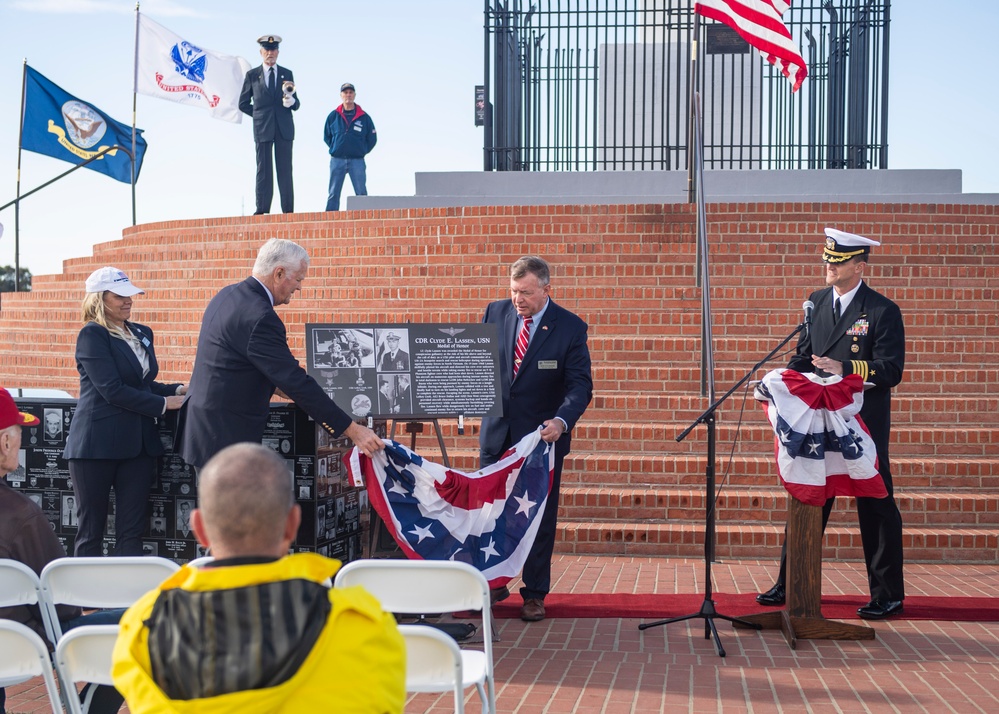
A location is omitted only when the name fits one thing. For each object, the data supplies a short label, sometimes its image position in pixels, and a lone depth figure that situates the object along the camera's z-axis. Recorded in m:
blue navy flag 17.02
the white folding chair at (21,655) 3.08
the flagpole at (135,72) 15.62
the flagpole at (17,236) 15.78
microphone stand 5.43
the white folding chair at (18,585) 3.43
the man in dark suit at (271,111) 13.51
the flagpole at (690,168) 12.05
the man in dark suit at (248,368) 5.27
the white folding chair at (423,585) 3.46
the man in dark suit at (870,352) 5.76
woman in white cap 5.82
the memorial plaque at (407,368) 6.14
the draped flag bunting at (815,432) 5.45
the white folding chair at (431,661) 2.93
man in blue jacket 14.27
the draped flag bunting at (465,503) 5.80
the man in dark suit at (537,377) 6.05
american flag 8.67
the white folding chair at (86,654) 3.01
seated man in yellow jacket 2.00
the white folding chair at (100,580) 3.54
